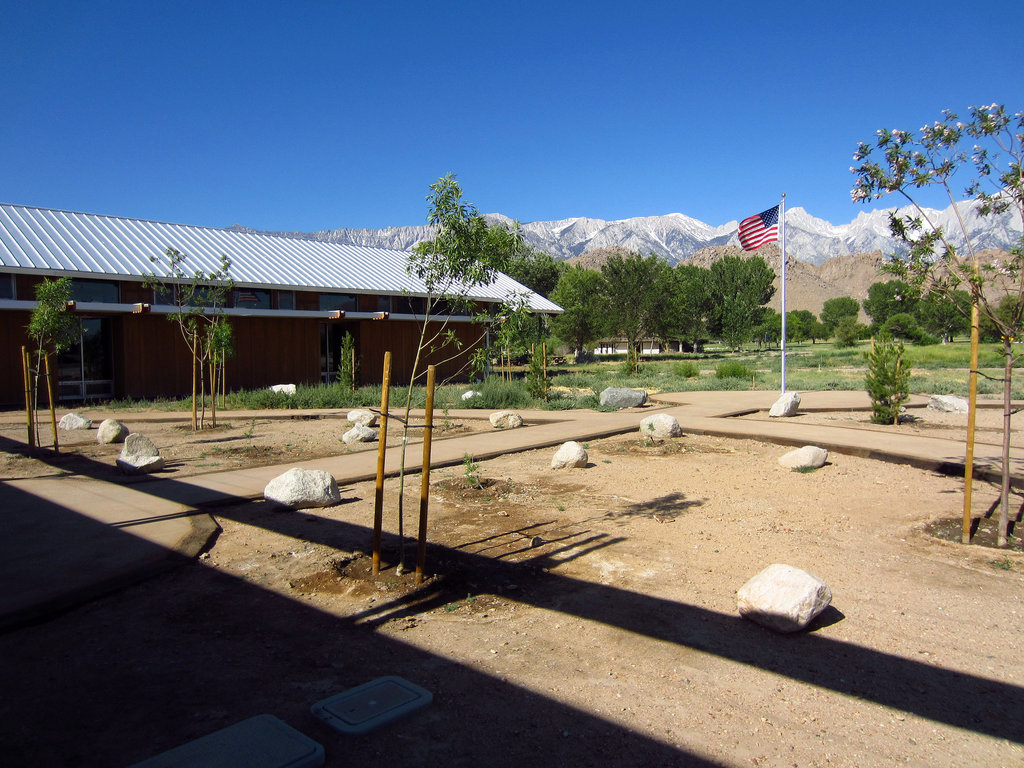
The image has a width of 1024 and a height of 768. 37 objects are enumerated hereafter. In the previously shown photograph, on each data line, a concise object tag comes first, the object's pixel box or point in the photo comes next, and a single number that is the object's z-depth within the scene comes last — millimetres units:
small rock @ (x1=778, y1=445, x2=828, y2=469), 9352
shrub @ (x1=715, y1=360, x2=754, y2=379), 27438
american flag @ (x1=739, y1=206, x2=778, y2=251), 19125
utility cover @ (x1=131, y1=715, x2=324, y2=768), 2809
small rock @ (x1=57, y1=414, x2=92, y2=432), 14023
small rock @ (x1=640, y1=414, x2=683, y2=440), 12000
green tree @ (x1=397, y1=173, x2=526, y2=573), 5371
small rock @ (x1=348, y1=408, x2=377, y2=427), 13934
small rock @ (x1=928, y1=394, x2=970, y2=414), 15570
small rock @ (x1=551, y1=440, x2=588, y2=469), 9500
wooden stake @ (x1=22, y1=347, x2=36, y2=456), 10453
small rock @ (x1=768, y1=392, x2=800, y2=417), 15492
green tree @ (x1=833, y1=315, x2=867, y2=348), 71588
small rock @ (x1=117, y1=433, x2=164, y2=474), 8883
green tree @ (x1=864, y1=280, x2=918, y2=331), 96581
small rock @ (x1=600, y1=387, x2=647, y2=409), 17656
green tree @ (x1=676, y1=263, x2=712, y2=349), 65500
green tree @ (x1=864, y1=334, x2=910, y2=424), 13602
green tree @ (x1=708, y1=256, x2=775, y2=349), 65938
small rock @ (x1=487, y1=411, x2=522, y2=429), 13758
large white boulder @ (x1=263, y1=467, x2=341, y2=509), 7285
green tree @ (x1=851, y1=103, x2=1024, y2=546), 6004
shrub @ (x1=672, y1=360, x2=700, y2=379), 28781
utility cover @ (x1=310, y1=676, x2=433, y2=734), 3184
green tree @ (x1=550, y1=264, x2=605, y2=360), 52156
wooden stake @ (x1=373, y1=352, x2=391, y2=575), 5000
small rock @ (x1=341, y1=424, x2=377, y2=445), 11914
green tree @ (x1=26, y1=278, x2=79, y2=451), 11320
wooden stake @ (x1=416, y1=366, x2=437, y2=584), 4973
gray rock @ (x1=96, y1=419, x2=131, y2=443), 11711
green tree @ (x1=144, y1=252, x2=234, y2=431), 13875
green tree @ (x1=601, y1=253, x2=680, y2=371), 50938
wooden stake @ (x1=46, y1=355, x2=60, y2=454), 10428
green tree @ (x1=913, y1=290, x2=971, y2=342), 76425
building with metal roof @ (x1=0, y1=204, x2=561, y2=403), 18625
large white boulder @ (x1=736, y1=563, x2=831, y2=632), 4270
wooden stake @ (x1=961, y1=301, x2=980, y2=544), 6129
